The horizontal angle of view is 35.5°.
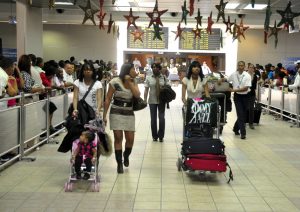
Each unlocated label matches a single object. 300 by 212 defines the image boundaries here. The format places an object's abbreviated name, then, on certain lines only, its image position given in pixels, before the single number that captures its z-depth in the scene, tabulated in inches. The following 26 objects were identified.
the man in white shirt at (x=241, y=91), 380.2
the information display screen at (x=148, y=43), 1062.9
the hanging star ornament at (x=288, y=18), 388.5
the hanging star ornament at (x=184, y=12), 411.2
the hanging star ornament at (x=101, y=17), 426.3
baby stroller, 215.0
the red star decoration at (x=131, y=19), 438.3
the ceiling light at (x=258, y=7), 572.4
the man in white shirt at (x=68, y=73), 424.3
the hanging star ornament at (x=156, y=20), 421.6
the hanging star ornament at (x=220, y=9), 394.0
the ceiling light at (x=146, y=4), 583.5
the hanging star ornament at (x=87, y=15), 376.5
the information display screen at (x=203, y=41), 1043.6
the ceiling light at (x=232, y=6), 570.9
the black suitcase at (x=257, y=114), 483.5
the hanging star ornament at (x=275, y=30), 447.6
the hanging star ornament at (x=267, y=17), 376.2
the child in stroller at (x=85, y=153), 217.6
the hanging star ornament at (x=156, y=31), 432.1
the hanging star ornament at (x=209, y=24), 486.0
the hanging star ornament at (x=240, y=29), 527.7
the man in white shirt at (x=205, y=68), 1000.4
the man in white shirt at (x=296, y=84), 454.9
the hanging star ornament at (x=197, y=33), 587.5
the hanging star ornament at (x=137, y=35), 613.2
